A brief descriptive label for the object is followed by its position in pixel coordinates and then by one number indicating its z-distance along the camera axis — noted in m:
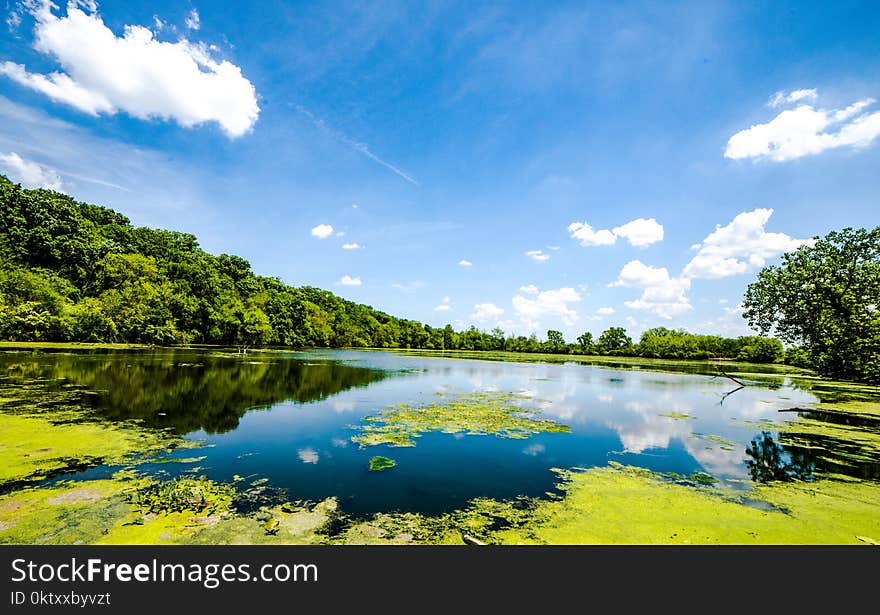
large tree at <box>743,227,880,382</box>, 23.55
